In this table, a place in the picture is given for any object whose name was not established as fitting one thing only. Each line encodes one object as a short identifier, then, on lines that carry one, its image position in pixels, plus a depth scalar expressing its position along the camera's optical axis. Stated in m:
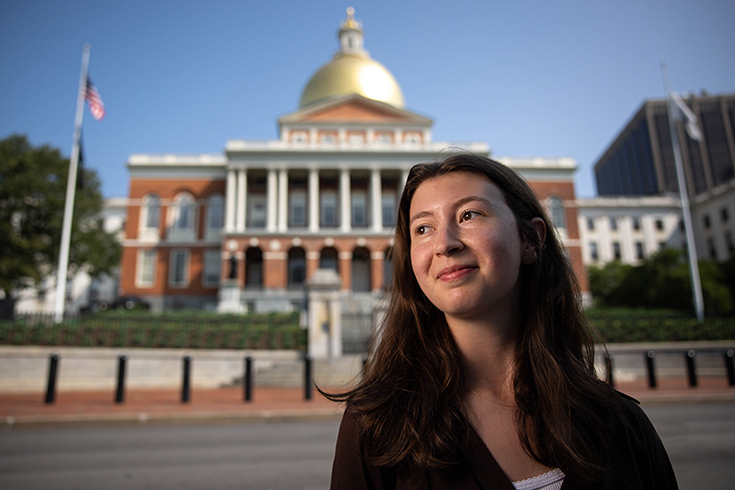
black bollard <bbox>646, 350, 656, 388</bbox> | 12.71
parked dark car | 35.38
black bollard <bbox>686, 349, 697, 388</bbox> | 12.80
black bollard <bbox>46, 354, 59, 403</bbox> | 10.99
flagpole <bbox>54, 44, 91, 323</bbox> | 21.83
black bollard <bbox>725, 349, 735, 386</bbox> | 12.98
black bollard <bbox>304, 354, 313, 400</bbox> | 11.64
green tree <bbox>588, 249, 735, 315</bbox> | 30.11
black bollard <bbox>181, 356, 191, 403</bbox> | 11.24
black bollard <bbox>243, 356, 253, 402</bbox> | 11.52
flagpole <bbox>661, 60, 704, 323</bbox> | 24.67
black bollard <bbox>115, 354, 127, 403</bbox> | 11.00
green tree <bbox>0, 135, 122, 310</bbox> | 31.16
